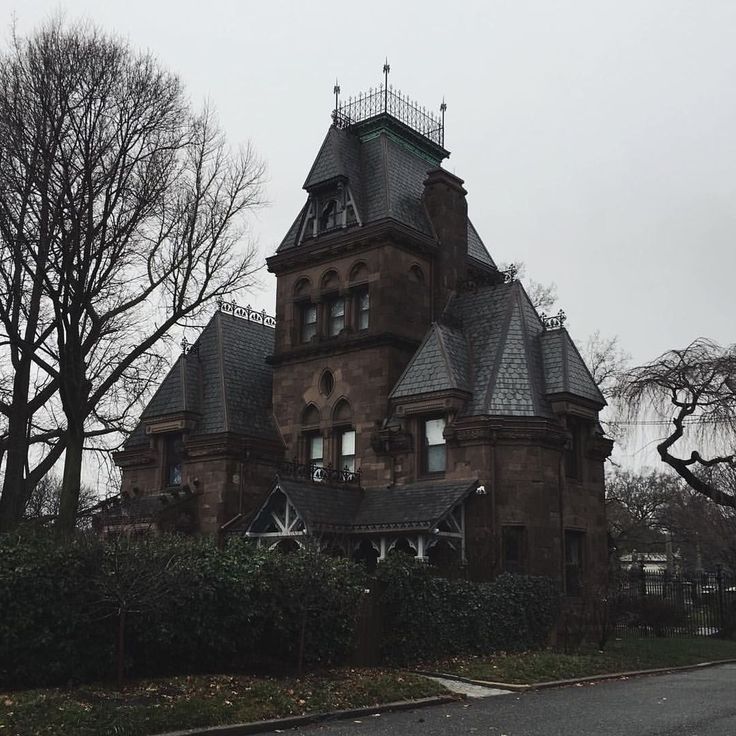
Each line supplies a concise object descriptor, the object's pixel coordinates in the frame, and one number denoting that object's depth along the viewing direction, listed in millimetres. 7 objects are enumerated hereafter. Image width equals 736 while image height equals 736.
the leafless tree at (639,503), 66562
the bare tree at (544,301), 46500
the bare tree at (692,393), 28828
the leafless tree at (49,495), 59906
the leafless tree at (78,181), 20656
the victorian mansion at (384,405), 26984
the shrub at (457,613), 20359
